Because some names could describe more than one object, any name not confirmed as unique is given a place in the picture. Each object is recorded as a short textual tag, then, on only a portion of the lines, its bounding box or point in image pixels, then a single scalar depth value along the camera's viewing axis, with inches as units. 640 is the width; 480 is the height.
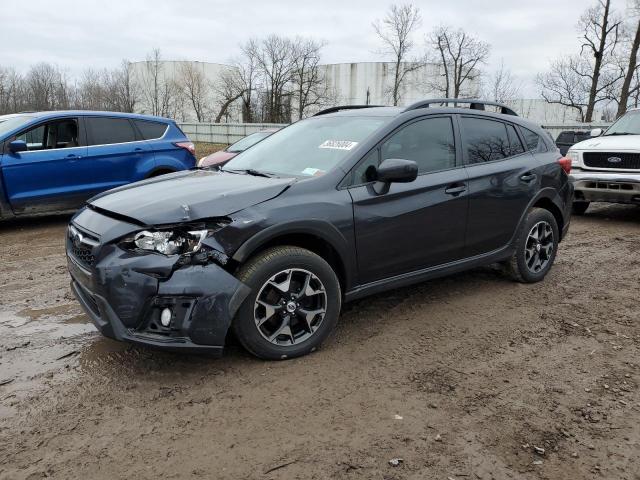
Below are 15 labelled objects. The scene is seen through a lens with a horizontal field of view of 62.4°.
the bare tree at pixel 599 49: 1183.1
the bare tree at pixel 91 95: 2005.4
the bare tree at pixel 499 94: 1880.7
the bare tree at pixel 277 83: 1766.7
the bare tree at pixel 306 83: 1760.6
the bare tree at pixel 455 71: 1688.0
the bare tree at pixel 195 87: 1940.2
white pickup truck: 323.0
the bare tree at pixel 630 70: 1075.3
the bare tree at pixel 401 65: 1691.7
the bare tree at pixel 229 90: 1843.0
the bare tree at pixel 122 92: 1963.6
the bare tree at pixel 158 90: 1947.6
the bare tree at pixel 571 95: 1533.0
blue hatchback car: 287.3
